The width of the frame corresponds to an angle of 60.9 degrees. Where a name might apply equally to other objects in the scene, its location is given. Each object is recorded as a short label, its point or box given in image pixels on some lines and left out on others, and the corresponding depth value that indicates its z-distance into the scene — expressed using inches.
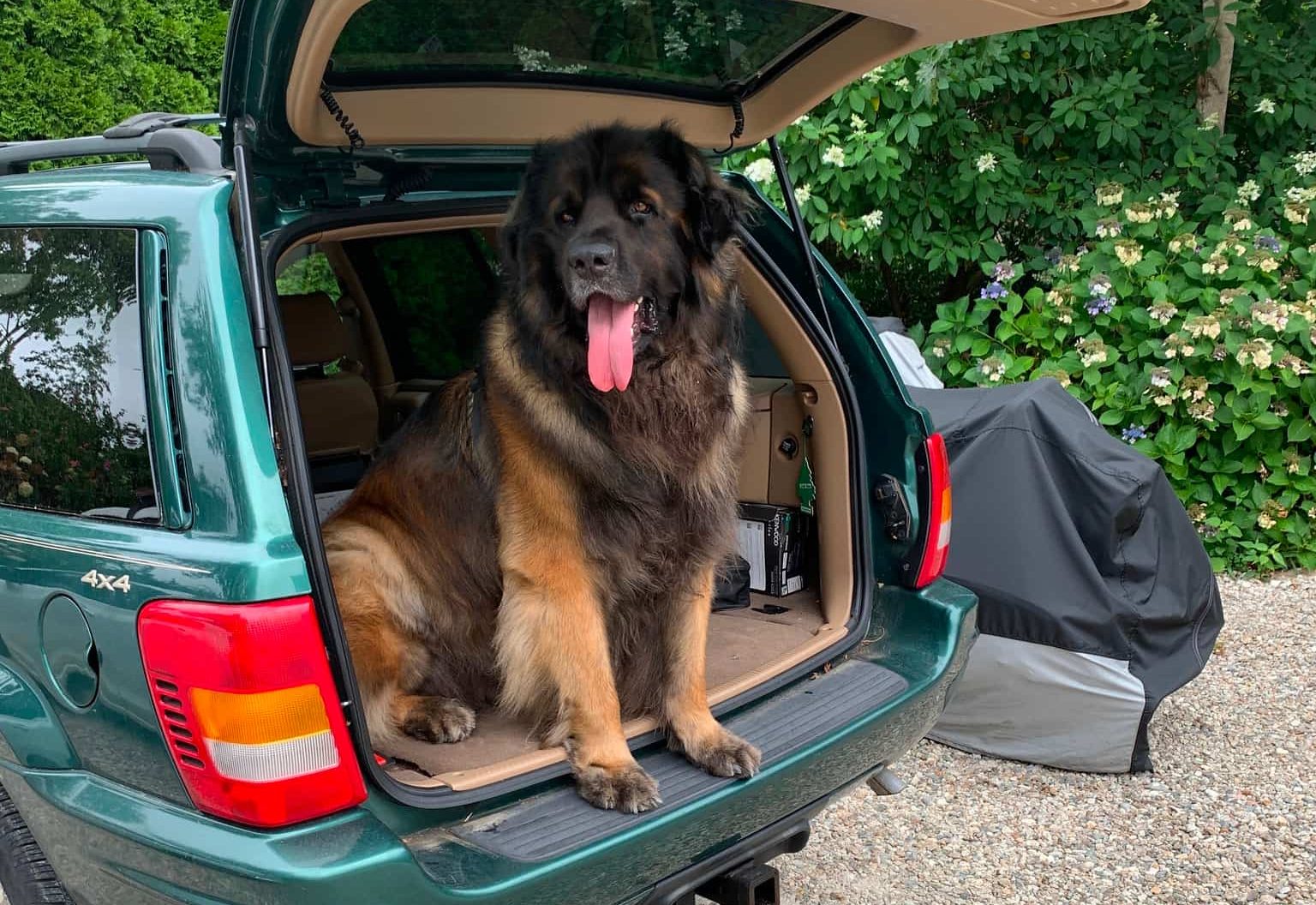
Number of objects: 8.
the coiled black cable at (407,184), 103.3
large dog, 95.4
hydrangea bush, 211.3
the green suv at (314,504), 69.3
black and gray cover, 142.8
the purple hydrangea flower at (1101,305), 222.4
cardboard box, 129.7
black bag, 130.4
